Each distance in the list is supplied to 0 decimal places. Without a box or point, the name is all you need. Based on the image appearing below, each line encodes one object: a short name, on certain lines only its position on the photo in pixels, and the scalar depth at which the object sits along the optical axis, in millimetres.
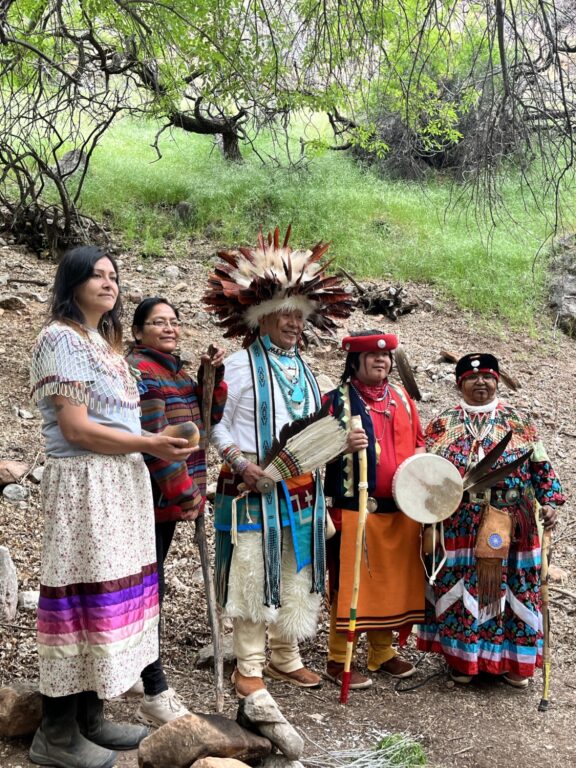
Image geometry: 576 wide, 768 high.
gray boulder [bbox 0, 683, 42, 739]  3062
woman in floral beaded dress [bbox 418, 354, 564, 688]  4105
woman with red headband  4070
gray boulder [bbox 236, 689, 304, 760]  2994
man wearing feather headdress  3777
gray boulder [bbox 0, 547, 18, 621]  4184
